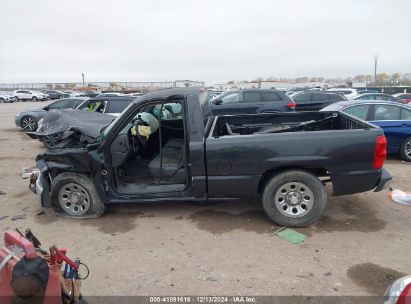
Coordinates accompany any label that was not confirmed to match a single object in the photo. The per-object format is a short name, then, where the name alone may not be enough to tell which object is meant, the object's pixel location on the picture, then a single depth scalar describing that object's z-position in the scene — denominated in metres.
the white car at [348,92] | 20.16
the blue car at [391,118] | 7.49
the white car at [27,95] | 49.06
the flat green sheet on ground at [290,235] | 4.01
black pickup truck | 4.13
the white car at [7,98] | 46.44
